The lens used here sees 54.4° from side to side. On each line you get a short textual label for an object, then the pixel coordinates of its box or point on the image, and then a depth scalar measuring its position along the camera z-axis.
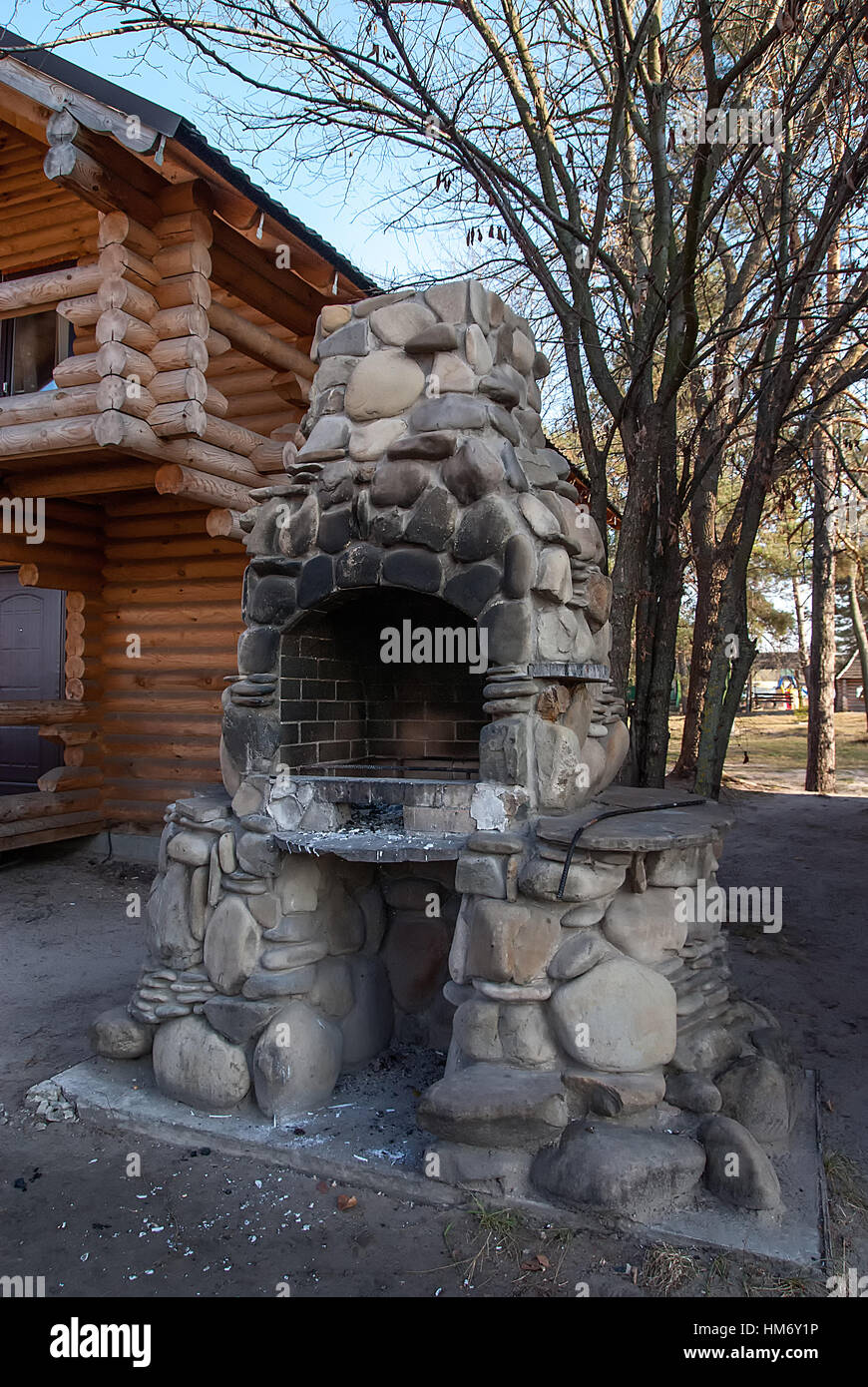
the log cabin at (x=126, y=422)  6.20
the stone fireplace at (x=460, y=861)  3.28
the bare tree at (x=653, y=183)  5.72
